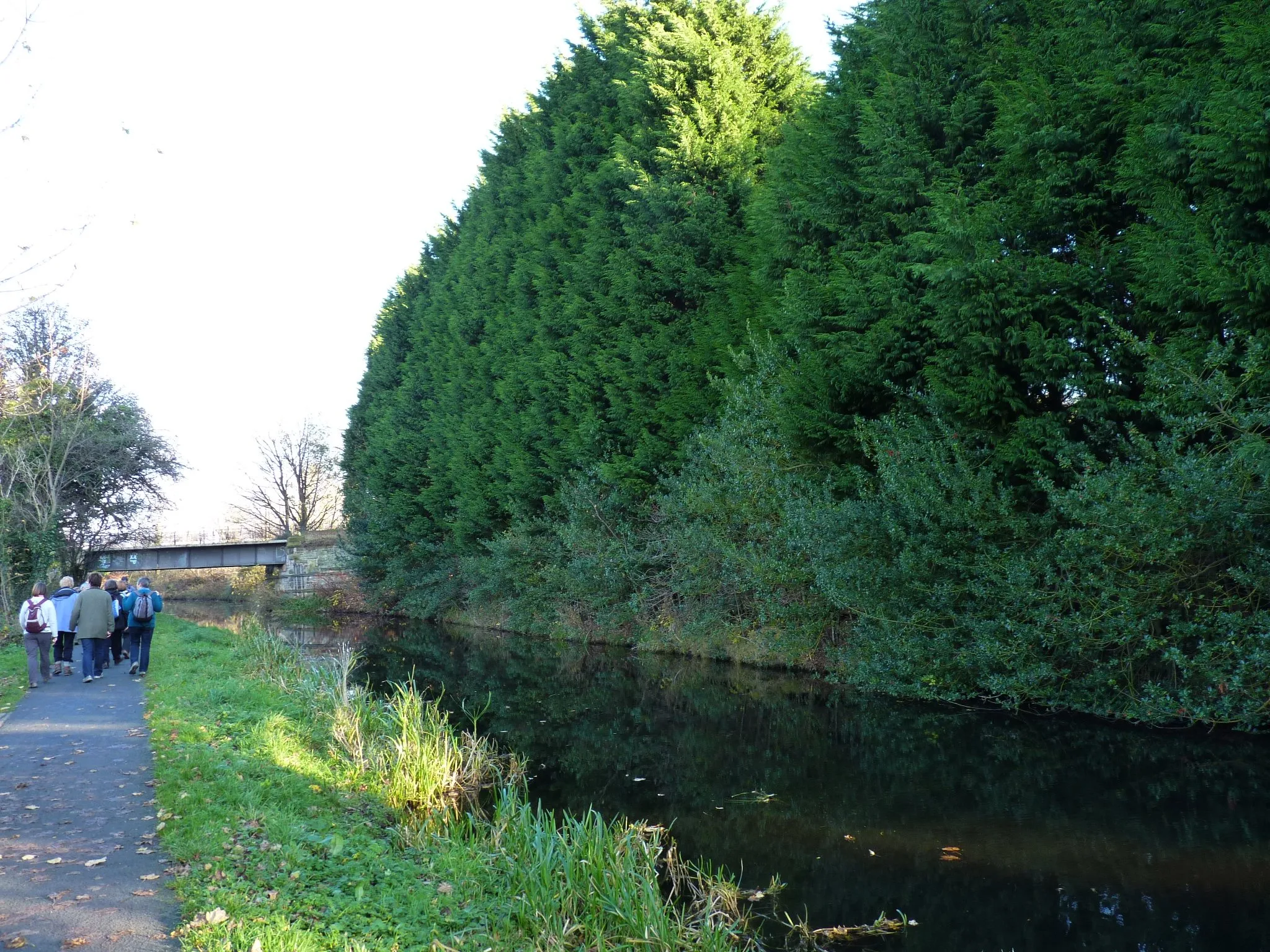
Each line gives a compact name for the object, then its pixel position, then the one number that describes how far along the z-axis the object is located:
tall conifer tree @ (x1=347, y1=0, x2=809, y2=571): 21.66
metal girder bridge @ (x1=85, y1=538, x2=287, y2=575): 40.31
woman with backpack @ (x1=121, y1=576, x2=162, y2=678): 15.30
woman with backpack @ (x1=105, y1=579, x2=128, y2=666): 16.64
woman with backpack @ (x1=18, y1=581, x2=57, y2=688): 13.42
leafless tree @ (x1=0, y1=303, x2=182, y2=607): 24.56
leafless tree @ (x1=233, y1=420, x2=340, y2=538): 65.69
